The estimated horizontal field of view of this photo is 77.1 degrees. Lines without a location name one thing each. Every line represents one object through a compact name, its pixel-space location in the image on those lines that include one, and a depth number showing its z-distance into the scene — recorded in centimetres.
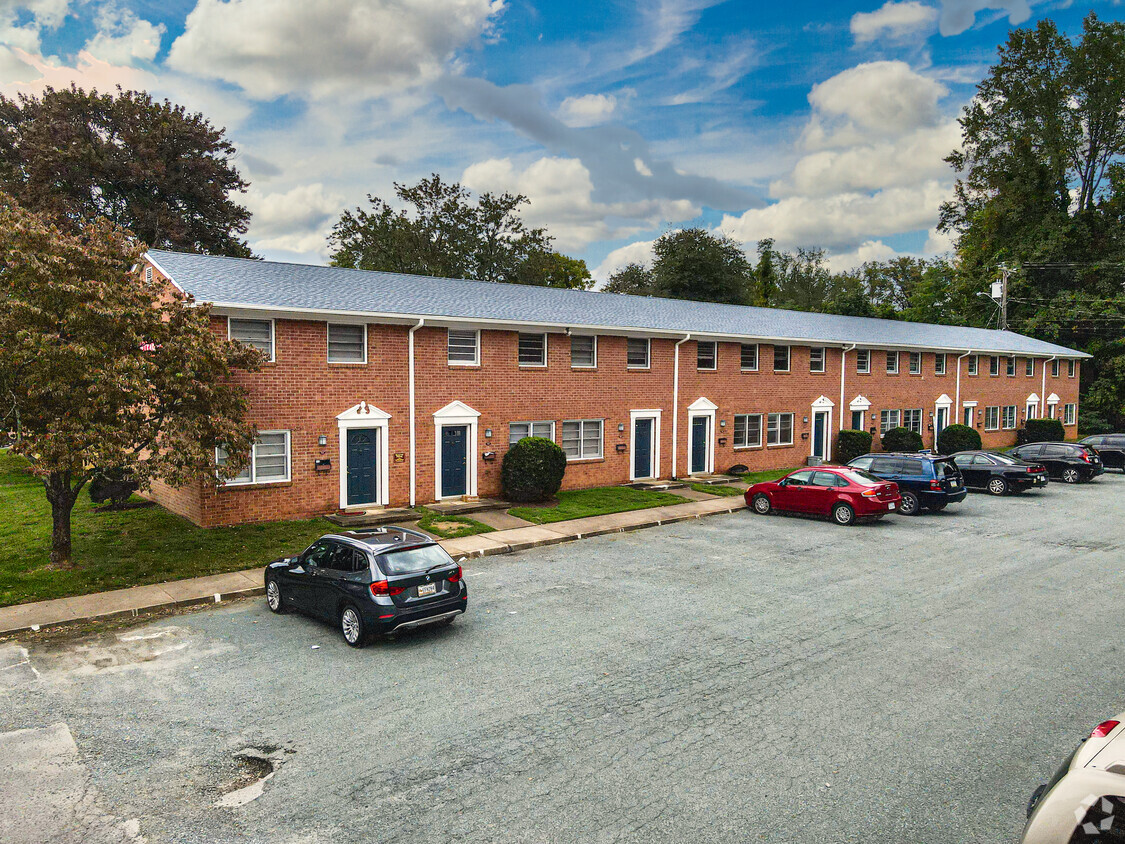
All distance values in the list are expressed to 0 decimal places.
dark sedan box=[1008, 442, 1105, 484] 2972
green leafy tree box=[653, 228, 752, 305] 6212
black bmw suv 996
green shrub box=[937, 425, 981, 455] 3712
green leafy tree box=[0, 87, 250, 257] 3303
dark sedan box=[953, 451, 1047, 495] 2583
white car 416
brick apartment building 1842
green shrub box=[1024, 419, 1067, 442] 4366
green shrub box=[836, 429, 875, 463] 3247
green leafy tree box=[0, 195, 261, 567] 1200
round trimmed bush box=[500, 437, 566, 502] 2138
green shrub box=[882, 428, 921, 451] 3481
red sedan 1972
